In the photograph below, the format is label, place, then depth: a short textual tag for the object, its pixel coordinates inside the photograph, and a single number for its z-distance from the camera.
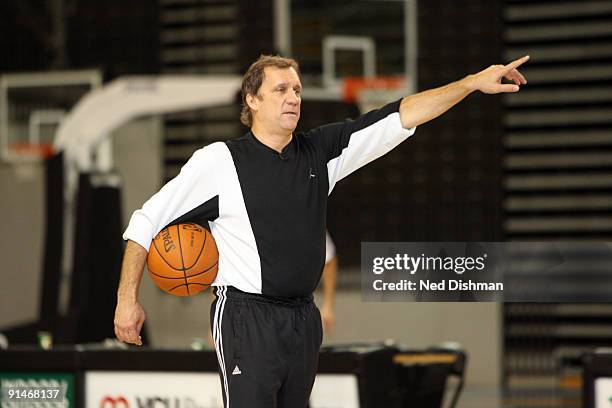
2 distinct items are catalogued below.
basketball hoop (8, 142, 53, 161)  21.30
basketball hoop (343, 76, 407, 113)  18.60
